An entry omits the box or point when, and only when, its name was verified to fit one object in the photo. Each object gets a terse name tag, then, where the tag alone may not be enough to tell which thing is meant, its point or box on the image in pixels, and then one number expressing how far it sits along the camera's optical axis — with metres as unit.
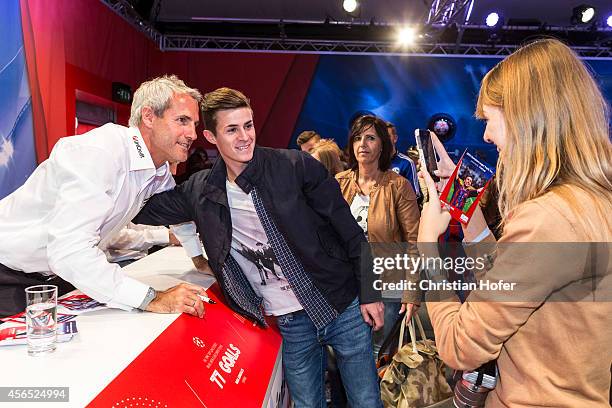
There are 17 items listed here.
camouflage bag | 2.08
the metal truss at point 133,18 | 6.20
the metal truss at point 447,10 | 6.47
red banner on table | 1.08
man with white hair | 1.44
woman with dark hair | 2.69
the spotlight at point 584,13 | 6.88
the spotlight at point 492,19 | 7.31
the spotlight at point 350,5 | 6.89
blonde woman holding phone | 0.92
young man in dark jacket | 1.79
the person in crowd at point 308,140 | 4.65
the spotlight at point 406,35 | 7.69
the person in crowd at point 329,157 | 3.53
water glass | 1.19
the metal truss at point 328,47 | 8.03
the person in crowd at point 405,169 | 3.25
